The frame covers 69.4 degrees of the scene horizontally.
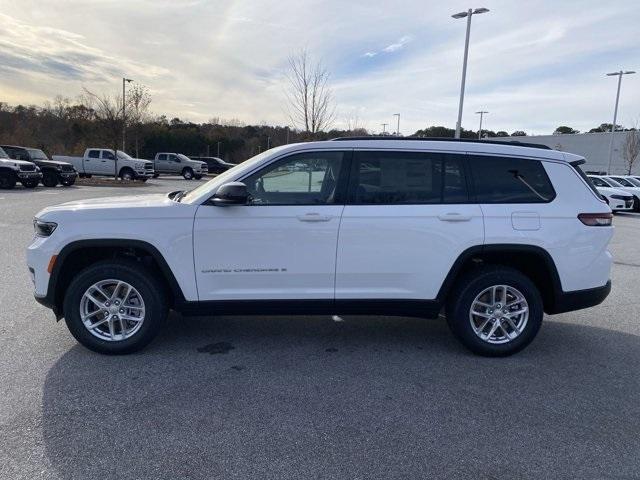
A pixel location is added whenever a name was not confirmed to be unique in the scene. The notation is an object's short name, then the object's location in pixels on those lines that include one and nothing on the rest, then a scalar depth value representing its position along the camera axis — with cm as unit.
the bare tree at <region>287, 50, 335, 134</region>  2282
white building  5203
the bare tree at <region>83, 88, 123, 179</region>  2761
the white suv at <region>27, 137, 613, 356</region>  391
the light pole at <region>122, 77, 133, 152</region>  2805
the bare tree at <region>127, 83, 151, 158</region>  3173
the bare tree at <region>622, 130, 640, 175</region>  4358
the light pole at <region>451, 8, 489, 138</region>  2005
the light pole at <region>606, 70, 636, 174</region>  3403
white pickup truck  2855
